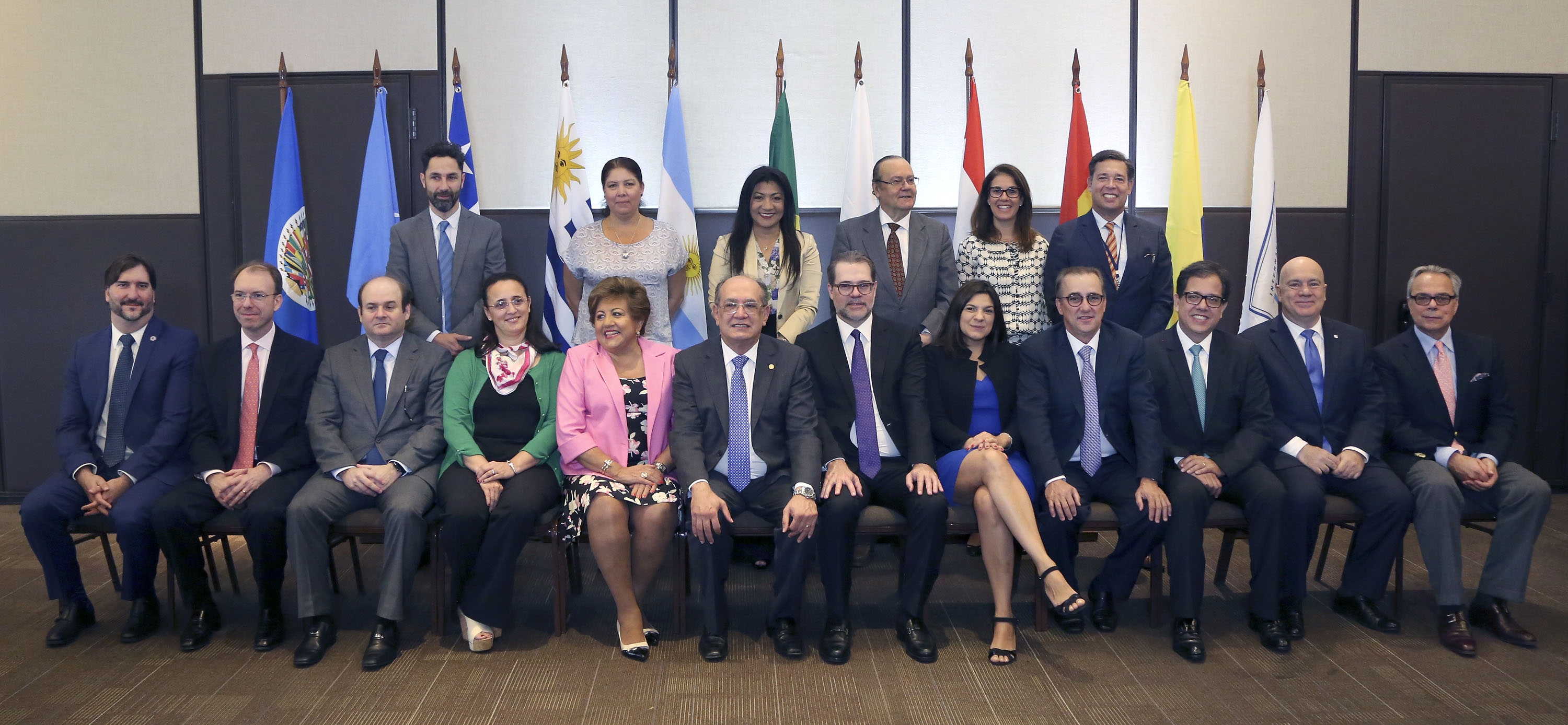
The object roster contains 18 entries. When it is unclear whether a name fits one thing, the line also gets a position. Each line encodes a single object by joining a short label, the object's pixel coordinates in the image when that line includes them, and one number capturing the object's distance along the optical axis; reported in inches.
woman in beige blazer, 164.7
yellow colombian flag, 209.2
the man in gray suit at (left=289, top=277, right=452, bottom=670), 131.0
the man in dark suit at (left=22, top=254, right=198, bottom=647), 136.2
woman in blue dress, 134.3
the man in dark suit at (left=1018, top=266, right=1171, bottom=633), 138.0
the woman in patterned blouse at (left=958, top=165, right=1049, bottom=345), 162.4
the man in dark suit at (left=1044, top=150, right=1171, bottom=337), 165.2
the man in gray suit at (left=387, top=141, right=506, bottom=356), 171.9
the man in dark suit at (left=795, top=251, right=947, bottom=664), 132.0
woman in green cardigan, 131.4
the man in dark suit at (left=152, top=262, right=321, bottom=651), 134.8
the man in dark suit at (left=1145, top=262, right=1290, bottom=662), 135.1
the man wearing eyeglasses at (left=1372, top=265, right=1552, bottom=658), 135.6
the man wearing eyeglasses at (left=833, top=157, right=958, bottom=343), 166.7
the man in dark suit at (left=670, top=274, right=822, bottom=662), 131.3
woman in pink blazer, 130.5
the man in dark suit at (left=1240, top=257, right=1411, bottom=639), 136.6
